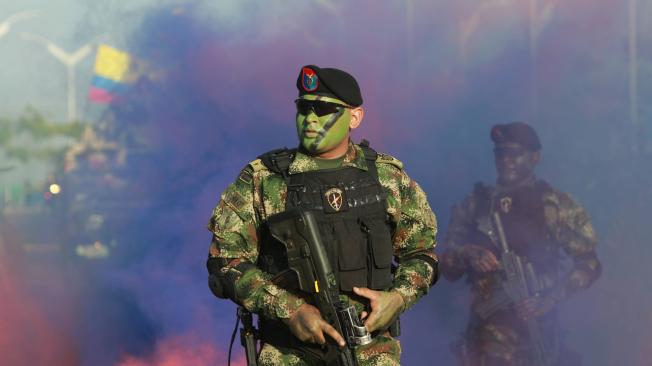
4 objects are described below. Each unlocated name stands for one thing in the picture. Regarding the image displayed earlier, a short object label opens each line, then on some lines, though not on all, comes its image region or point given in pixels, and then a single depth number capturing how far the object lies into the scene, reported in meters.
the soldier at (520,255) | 14.34
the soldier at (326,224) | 7.84
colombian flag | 14.49
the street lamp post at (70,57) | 14.46
